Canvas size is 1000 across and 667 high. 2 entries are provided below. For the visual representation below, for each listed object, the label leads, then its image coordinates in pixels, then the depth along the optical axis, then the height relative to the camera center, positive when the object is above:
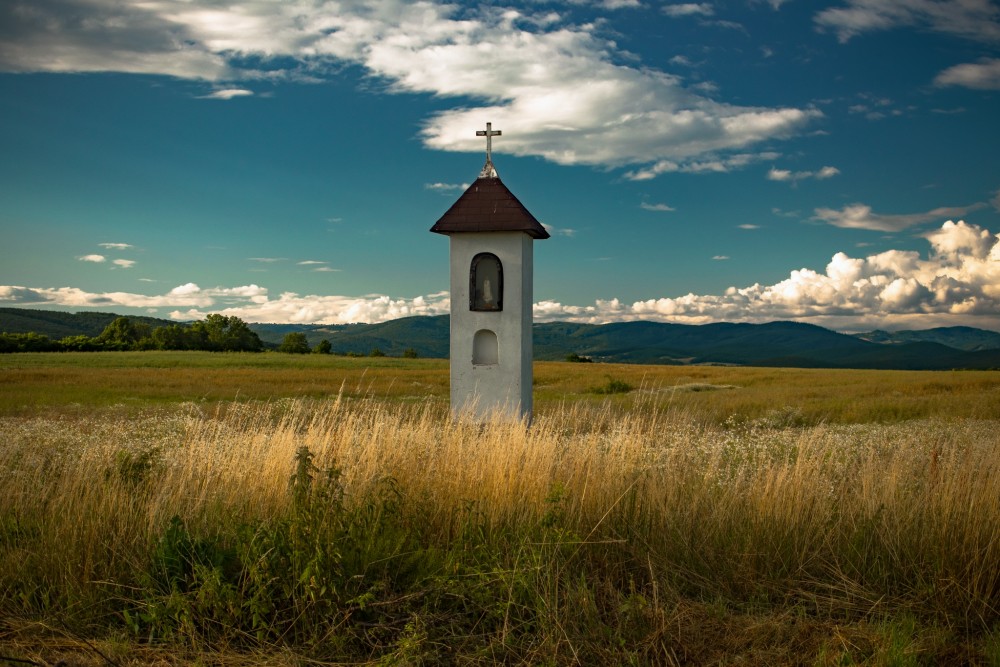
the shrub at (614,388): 33.78 -2.73
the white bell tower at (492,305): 13.72 +0.51
